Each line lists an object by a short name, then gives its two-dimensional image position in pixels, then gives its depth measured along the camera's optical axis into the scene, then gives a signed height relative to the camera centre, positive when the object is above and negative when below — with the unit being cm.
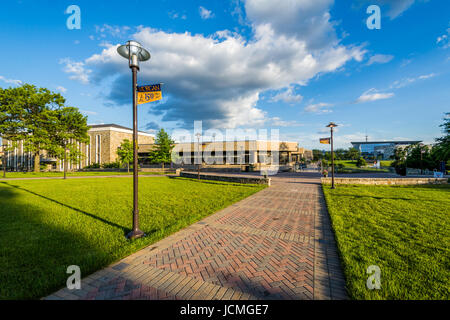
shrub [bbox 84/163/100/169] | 4144 -169
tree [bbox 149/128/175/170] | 3154 +179
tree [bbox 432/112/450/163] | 2392 +164
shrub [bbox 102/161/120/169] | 3923 -139
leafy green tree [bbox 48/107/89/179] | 3127 +555
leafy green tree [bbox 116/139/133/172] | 3108 +121
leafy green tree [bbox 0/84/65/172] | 2858 +759
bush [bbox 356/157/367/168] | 3991 -99
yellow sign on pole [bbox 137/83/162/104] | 457 +172
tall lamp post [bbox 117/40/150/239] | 462 +234
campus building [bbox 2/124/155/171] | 4247 +141
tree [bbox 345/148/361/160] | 7781 +206
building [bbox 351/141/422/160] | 11088 +741
